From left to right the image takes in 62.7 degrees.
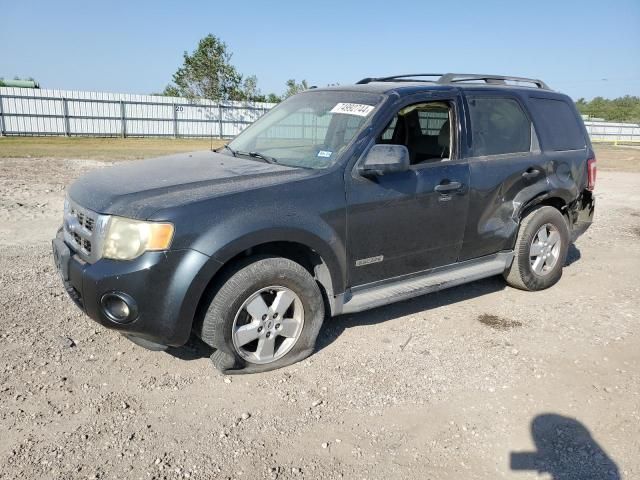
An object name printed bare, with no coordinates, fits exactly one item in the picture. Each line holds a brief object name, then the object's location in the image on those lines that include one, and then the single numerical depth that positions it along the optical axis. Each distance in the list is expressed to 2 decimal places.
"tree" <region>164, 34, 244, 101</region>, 33.88
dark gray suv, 3.09
